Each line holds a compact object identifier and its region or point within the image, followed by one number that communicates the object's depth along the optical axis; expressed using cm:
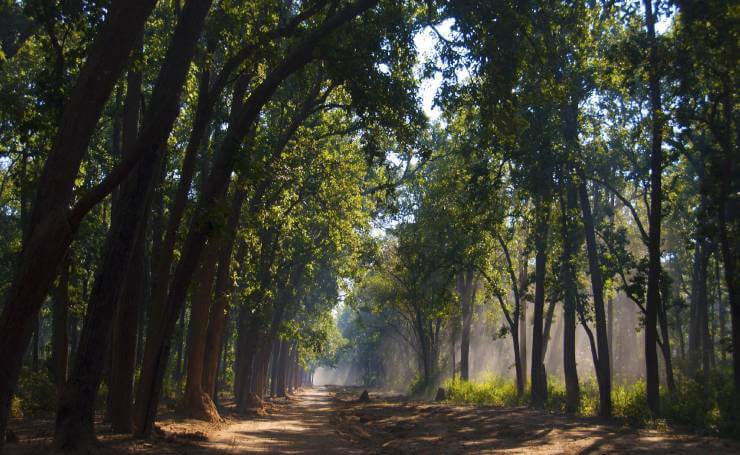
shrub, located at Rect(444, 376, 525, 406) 3428
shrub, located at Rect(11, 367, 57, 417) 2031
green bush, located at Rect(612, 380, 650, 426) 2081
